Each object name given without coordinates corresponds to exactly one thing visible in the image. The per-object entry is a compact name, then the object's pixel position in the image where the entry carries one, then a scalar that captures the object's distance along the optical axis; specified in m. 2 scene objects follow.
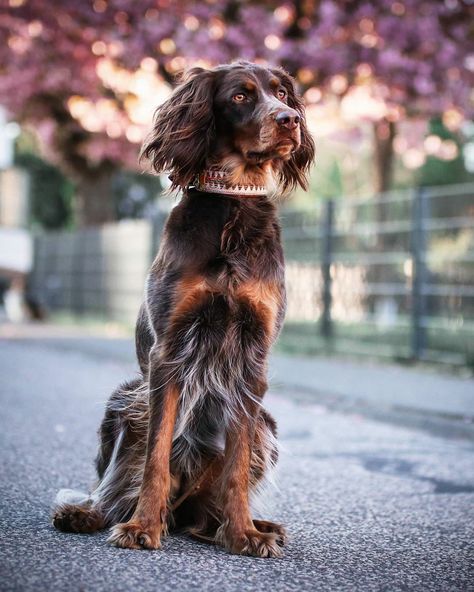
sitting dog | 3.79
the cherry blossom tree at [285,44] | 16.47
